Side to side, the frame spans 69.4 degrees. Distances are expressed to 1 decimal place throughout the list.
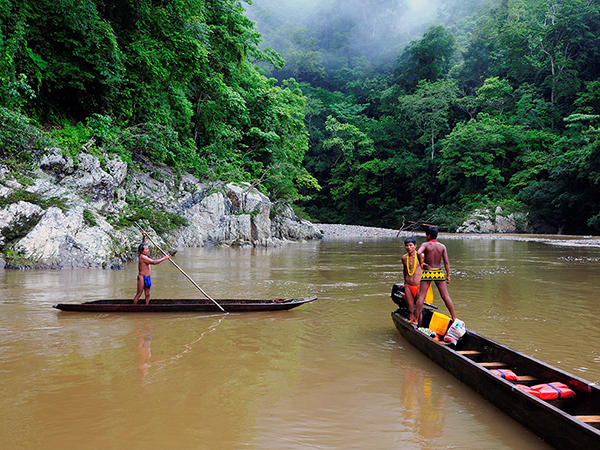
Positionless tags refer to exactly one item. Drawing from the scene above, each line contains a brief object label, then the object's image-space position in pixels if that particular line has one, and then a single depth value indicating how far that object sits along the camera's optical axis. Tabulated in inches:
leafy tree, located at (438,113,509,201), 1592.0
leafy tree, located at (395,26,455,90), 2052.2
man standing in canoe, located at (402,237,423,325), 237.8
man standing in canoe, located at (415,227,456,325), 235.1
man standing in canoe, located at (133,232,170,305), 291.3
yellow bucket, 216.3
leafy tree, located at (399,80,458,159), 1852.9
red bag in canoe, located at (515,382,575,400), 135.9
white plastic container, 198.8
